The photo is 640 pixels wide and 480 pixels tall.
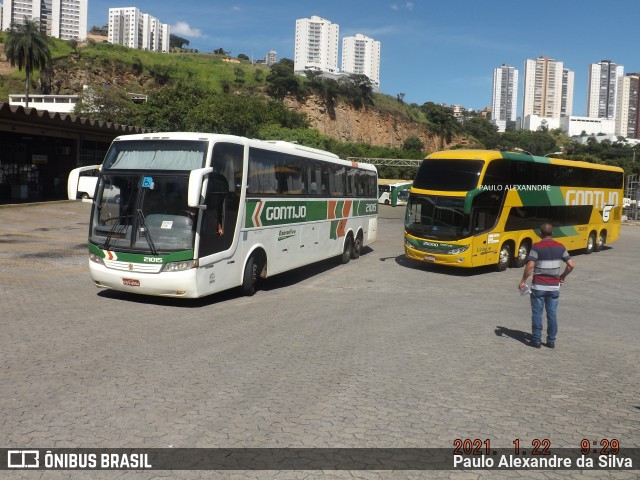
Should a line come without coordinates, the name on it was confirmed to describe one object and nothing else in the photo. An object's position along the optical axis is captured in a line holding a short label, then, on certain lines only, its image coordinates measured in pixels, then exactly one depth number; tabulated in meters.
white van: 11.69
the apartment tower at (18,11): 188.62
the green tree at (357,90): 118.38
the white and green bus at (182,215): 10.77
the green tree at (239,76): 108.24
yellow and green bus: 17.86
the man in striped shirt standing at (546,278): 8.46
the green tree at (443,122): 131.00
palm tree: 66.31
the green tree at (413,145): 118.68
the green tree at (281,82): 108.62
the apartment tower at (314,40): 195.62
